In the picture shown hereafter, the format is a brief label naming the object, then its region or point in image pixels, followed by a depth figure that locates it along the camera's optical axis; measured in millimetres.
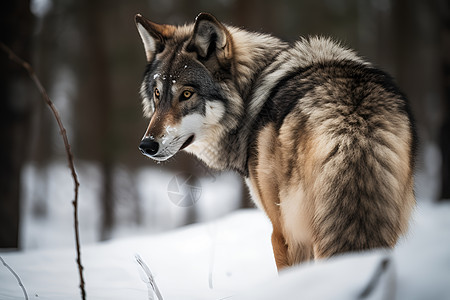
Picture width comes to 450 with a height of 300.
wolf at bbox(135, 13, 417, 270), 6644
